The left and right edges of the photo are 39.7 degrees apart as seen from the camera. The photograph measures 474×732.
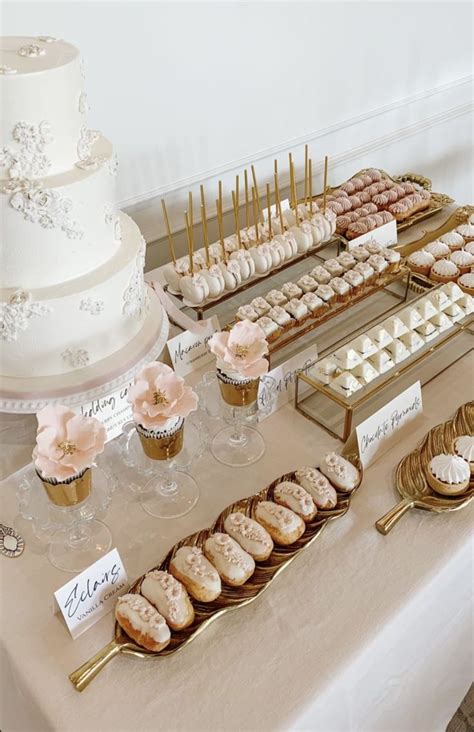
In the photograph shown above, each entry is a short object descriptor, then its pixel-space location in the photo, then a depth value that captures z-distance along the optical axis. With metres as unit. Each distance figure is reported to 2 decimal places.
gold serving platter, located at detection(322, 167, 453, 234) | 1.63
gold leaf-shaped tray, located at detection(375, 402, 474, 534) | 0.94
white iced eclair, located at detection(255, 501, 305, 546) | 0.88
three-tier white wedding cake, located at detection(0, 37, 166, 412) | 0.85
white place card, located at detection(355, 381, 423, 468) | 1.01
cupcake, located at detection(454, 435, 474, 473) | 0.99
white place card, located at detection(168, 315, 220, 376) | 1.17
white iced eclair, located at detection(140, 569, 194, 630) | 0.79
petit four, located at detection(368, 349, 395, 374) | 1.13
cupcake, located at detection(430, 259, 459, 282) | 1.38
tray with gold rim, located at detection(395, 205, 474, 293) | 1.39
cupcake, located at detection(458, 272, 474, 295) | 1.33
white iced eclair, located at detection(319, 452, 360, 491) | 0.95
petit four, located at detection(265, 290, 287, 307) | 1.26
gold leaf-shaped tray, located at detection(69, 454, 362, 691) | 0.78
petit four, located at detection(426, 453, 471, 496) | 0.95
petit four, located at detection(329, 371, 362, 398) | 1.07
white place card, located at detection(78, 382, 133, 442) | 1.00
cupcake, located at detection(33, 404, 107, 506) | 0.78
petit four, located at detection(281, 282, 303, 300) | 1.28
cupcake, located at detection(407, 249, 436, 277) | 1.41
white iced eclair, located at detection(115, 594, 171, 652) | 0.77
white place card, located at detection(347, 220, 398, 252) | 1.46
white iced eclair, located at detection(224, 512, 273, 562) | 0.86
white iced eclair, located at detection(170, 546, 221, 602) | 0.81
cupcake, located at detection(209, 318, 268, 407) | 0.93
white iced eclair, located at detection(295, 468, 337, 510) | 0.92
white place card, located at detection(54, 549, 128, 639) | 0.79
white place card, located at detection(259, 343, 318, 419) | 1.11
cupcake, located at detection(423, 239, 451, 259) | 1.44
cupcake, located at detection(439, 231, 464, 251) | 1.47
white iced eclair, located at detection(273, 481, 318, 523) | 0.90
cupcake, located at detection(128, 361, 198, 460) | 0.85
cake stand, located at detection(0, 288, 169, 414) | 0.95
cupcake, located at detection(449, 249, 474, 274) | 1.40
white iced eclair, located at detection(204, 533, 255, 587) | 0.83
